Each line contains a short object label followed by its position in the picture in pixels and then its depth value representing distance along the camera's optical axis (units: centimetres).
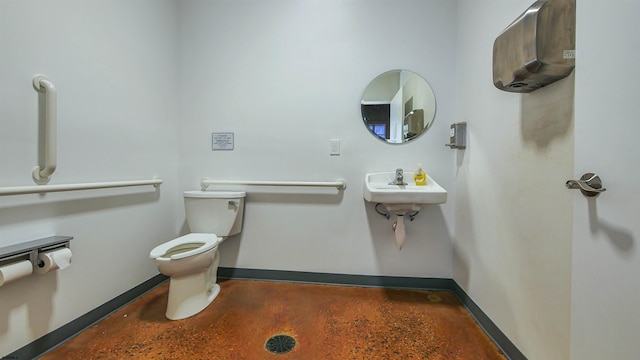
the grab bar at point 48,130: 104
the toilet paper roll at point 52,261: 103
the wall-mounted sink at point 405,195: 138
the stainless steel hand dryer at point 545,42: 76
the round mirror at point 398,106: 169
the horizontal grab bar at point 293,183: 171
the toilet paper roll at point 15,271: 91
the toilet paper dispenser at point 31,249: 94
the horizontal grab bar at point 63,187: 95
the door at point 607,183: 52
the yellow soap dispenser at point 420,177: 159
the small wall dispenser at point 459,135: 153
